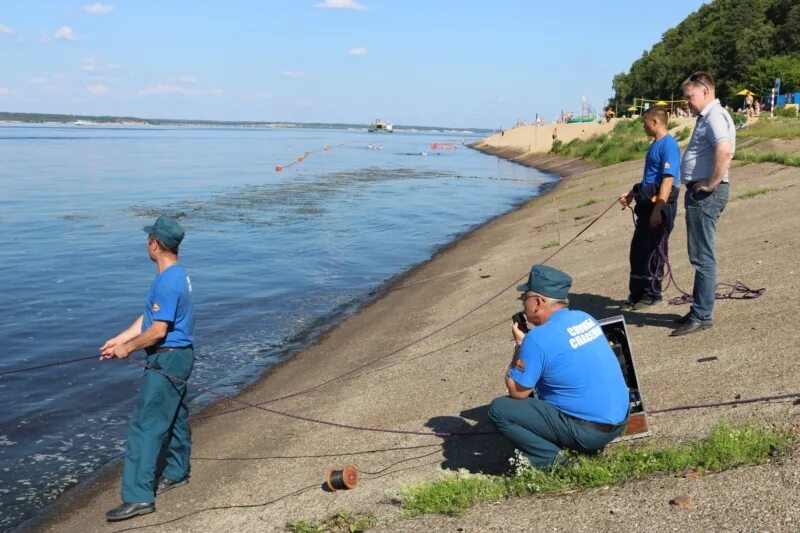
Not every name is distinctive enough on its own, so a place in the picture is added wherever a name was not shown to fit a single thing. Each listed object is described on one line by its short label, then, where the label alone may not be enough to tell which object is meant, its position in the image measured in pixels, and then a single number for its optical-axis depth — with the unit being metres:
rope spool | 5.62
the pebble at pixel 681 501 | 4.48
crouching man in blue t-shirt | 4.95
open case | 5.68
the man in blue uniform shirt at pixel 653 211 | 8.15
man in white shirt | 7.00
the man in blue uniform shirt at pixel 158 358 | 5.86
